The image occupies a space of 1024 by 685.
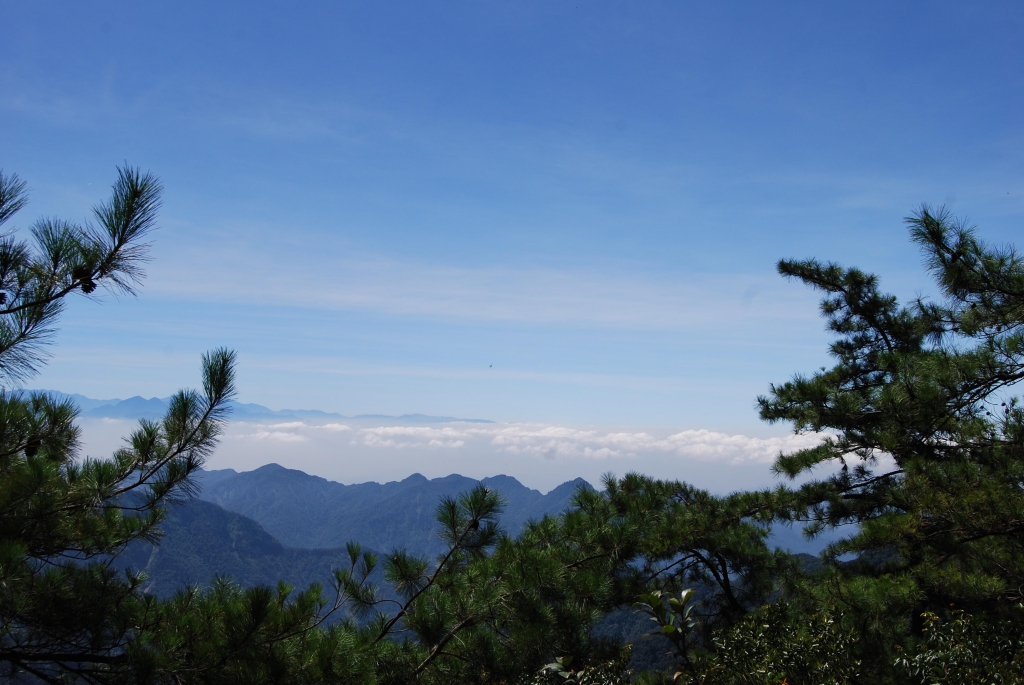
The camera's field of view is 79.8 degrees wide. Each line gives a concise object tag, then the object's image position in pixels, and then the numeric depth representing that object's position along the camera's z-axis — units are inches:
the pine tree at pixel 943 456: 245.1
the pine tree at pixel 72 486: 159.6
